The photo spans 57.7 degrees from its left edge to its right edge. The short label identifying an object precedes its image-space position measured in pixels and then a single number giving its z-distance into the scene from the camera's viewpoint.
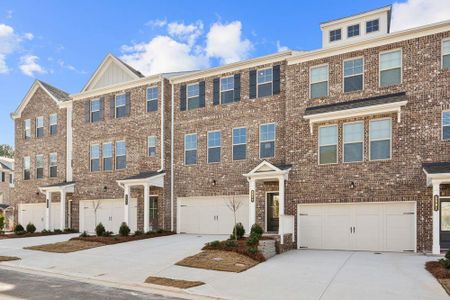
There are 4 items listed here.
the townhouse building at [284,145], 17.16
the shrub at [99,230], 21.55
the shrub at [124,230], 21.52
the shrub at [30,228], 26.32
